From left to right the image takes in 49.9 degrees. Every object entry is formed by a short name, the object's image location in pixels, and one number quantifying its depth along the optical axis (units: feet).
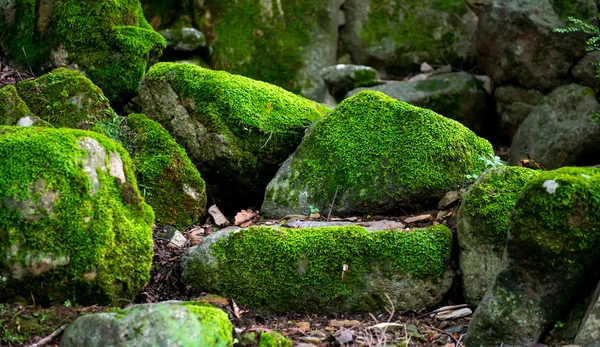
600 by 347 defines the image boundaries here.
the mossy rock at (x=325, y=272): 12.58
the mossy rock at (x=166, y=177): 15.47
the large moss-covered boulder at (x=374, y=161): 15.11
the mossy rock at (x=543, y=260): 10.52
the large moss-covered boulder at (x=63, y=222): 10.52
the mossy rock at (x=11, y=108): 14.16
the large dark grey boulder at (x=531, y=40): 26.04
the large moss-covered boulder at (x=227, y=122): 16.74
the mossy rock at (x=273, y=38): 28.40
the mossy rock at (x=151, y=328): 9.48
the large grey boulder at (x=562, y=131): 24.91
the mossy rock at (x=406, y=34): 29.94
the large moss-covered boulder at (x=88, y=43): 18.88
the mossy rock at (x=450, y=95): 27.43
